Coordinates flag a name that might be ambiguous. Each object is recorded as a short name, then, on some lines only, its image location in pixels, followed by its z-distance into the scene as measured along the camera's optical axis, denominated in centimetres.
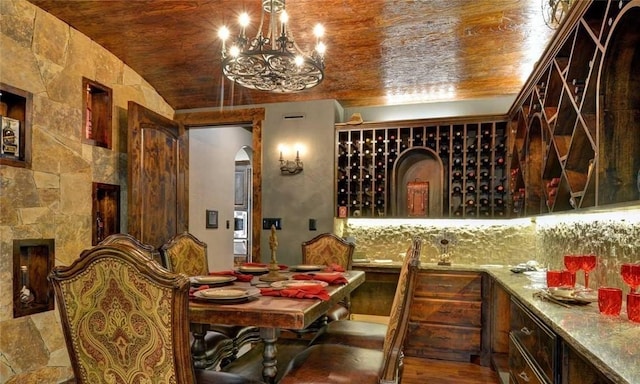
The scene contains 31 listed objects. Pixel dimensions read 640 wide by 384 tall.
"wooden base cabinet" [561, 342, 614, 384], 126
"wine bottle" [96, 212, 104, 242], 354
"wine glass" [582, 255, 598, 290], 206
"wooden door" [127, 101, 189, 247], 364
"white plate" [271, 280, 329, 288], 228
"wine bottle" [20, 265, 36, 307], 283
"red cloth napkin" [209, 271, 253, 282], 260
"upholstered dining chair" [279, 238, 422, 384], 182
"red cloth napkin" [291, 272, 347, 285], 249
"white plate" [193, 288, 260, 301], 191
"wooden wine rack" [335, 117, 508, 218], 402
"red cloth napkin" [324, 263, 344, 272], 301
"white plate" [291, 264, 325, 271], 306
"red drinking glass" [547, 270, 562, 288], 216
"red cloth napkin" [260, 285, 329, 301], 203
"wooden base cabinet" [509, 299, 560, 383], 160
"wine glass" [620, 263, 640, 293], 160
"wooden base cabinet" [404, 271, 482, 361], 355
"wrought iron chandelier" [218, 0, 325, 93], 231
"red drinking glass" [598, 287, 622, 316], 162
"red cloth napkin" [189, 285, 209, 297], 218
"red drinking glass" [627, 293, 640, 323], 152
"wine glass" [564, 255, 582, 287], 208
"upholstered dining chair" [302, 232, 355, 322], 371
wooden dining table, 176
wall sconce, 440
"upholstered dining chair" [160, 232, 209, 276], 296
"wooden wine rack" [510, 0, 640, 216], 170
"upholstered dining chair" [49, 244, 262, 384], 140
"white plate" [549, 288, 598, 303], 184
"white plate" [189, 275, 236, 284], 238
